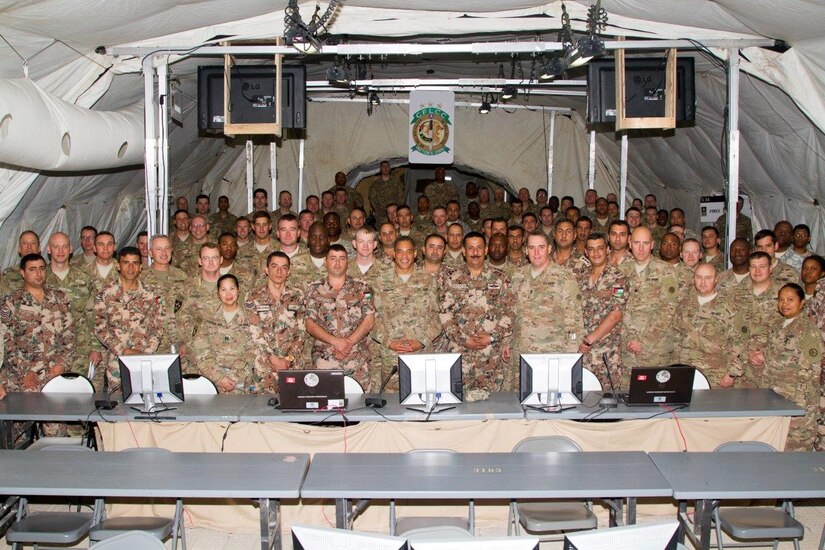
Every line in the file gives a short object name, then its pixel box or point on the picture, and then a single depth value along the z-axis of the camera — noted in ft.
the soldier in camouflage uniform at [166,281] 18.69
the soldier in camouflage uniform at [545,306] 17.53
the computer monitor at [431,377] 14.47
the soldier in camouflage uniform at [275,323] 16.93
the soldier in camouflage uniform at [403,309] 18.37
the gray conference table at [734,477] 11.18
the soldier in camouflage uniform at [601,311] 17.83
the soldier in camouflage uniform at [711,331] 17.13
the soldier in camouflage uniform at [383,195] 39.47
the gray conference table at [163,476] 11.32
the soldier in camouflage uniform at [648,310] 18.06
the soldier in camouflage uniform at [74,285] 19.33
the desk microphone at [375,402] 14.75
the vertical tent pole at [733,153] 20.53
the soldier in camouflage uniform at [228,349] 16.89
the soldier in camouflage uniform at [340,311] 17.43
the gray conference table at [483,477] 11.23
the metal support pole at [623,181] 28.40
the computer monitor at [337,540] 8.58
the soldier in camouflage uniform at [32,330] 17.51
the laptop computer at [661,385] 14.58
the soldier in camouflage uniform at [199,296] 17.21
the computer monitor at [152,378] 14.73
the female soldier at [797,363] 15.76
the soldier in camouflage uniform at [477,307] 18.15
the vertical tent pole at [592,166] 35.29
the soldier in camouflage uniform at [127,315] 17.83
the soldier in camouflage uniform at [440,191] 37.86
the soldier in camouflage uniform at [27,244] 20.27
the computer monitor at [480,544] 8.19
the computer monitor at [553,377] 14.51
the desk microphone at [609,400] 14.82
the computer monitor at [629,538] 8.59
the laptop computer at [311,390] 14.32
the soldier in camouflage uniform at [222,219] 31.48
